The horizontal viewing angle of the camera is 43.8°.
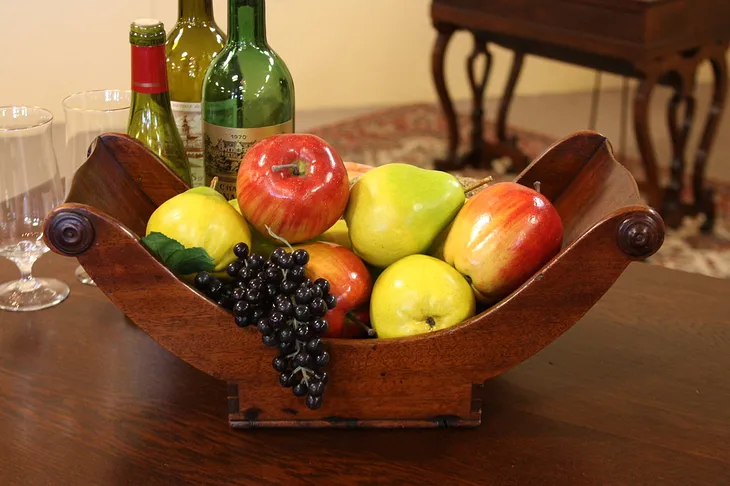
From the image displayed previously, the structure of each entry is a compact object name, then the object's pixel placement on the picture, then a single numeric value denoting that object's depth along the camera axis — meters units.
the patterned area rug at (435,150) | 2.62
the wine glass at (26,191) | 0.91
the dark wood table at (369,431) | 0.72
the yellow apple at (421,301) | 0.75
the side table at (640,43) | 2.42
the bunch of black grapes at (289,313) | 0.69
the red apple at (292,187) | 0.77
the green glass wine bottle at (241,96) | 0.95
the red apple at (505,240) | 0.75
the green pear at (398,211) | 0.80
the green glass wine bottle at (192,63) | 1.07
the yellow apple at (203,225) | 0.77
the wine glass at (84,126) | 1.00
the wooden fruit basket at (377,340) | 0.70
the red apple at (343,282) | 0.77
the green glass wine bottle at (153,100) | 0.90
